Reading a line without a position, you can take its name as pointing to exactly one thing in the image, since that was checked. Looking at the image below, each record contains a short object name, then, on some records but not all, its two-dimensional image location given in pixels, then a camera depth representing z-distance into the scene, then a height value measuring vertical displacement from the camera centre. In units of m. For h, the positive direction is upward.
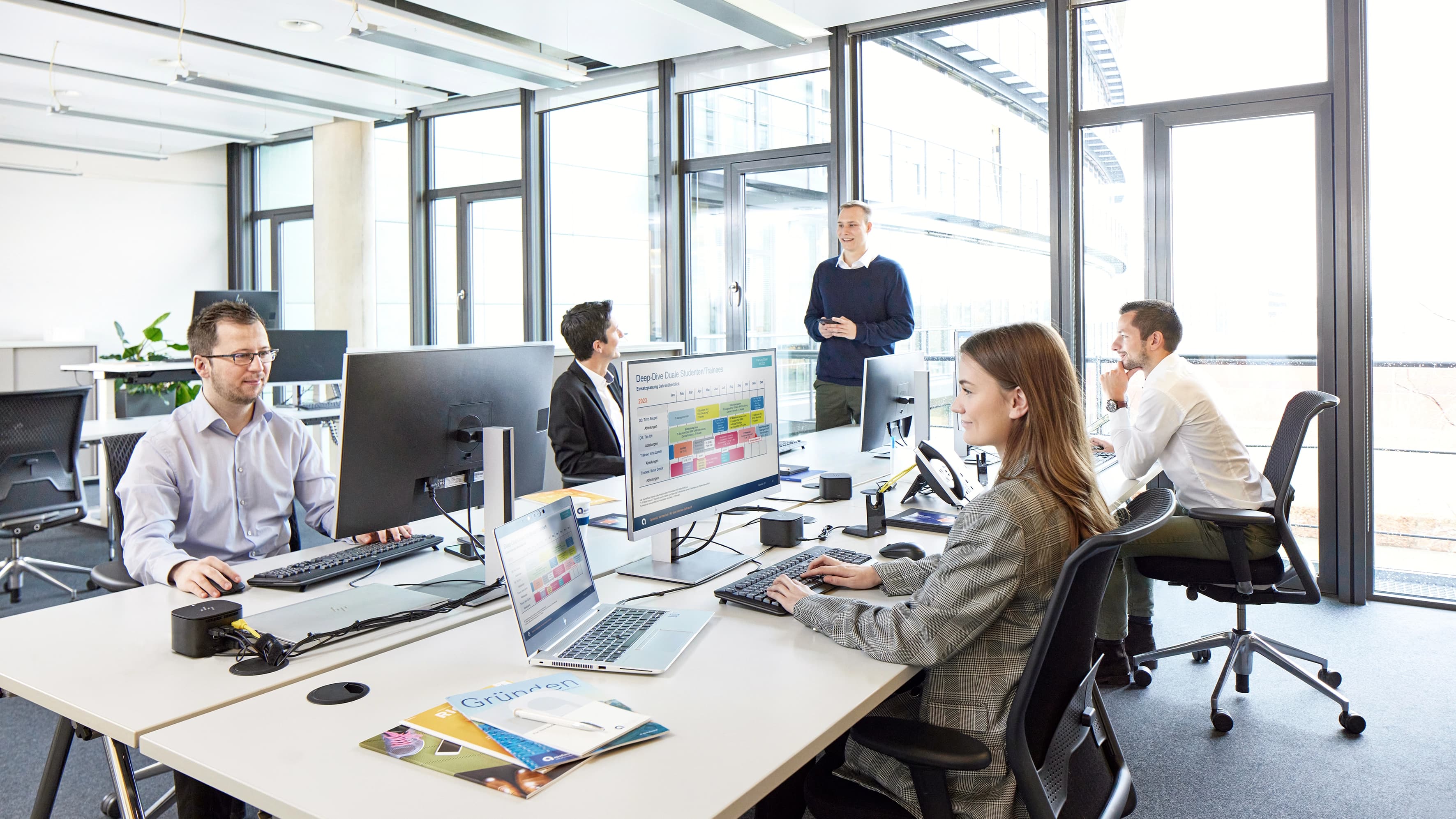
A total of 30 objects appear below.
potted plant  5.82 +0.09
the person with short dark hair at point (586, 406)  3.23 +0.00
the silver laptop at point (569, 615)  1.51 -0.37
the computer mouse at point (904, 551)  2.20 -0.35
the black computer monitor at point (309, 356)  5.74 +0.32
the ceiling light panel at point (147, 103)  6.39 +2.33
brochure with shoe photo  1.13 -0.44
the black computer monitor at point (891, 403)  3.30 +0.00
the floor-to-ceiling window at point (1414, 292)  3.96 +0.44
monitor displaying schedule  1.92 -0.07
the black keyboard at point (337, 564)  1.99 -0.35
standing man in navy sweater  4.42 +0.40
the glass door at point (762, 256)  5.70 +0.91
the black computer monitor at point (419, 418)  1.80 -0.02
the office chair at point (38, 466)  4.03 -0.24
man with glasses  2.17 -0.14
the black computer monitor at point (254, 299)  6.83 +0.79
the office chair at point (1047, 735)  1.38 -0.50
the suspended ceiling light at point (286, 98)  5.65 +2.13
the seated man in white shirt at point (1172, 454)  3.04 -0.18
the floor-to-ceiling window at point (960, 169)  4.83 +1.24
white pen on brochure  1.27 -0.43
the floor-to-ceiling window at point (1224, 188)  4.19 +0.97
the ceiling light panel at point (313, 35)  5.13 +2.20
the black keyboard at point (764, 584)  1.82 -0.36
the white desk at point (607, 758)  1.11 -0.44
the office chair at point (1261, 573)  2.93 -0.56
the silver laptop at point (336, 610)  1.70 -0.38
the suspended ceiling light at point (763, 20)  3.92 +1.66
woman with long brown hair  1.50 -0.28
